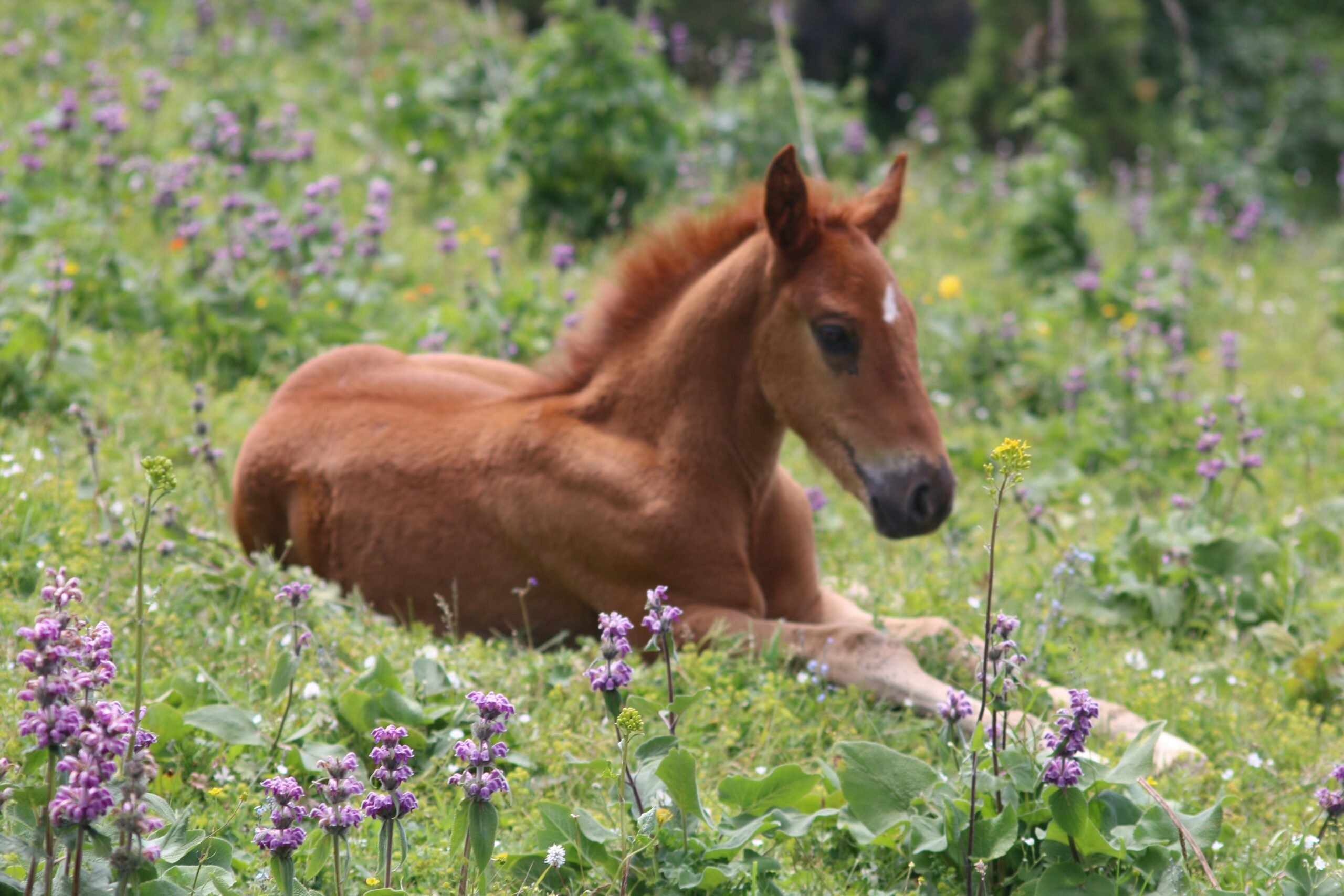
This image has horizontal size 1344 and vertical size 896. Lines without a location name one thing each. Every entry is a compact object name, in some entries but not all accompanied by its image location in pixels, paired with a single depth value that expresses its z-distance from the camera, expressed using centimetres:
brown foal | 704
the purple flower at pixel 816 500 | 955
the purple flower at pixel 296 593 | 539
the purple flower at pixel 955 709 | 474
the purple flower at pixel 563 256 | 1113
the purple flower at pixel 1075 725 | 433
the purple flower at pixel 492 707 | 401
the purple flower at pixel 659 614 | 460
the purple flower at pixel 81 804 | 343
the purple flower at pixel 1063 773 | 449
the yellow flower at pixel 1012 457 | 426
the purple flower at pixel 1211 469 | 830
